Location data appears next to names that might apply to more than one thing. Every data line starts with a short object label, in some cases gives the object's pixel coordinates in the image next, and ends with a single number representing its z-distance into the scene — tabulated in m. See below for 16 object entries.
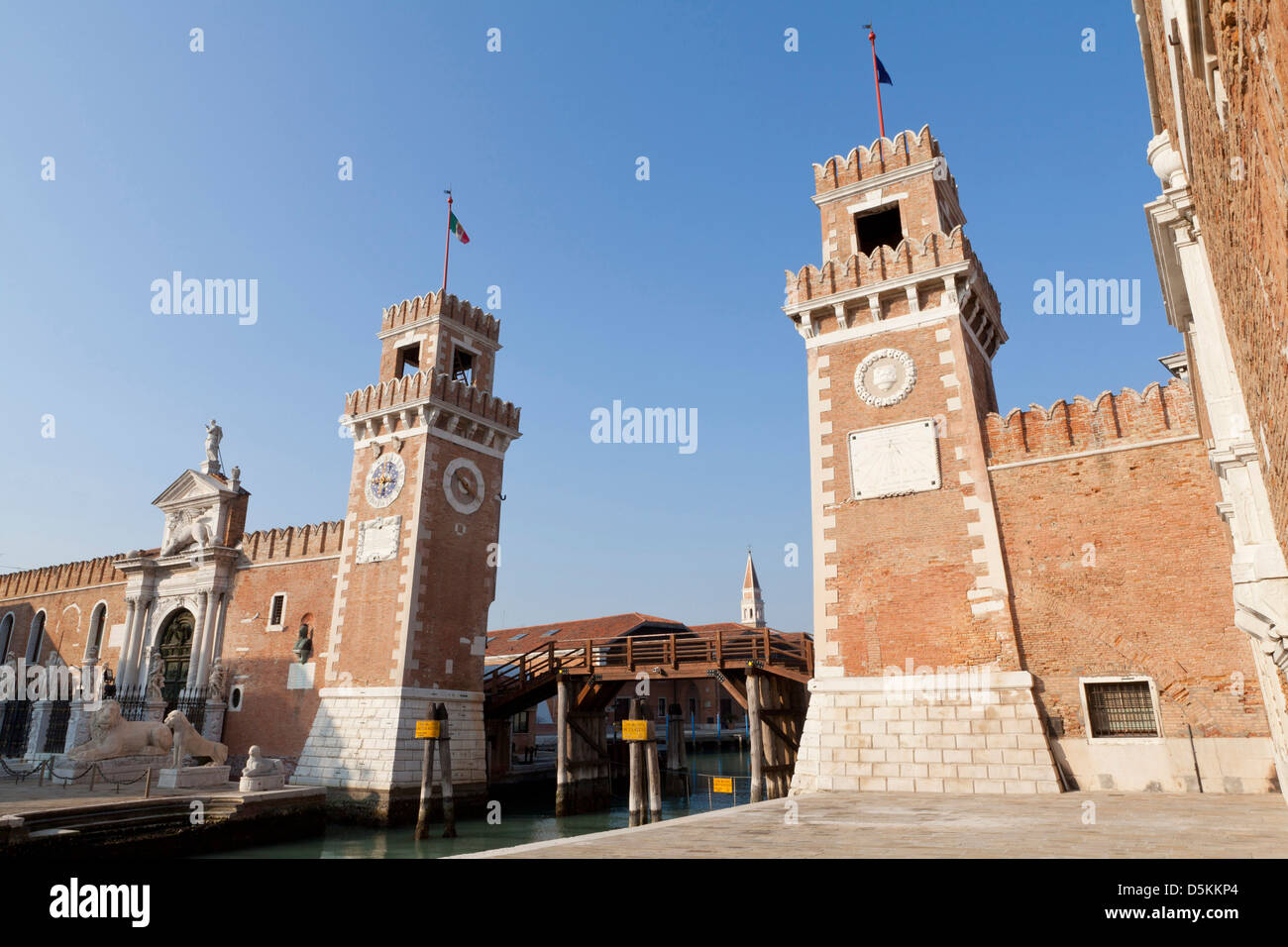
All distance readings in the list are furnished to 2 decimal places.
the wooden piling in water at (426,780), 21.47
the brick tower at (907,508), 14.90
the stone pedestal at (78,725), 27.84
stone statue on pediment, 33.78
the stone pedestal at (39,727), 32.88
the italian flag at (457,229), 29.22
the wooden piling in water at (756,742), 20.70
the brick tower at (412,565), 23.98
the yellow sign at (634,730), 19.78
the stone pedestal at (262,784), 21.02
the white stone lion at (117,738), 21.64
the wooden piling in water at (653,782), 21.34
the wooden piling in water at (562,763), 25.50
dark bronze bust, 27.80
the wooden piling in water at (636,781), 20.50
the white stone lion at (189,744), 22.14
